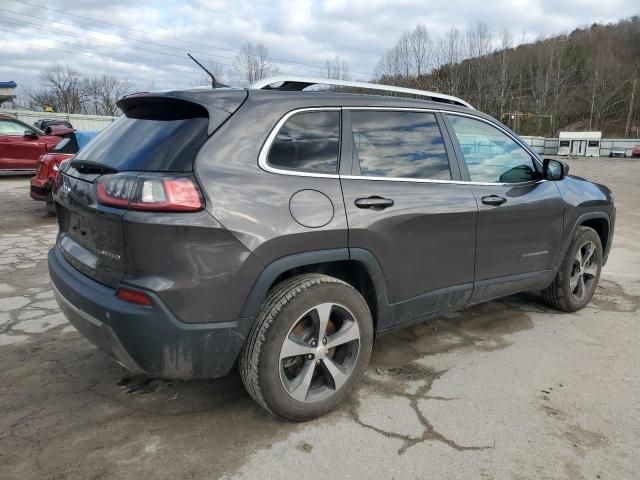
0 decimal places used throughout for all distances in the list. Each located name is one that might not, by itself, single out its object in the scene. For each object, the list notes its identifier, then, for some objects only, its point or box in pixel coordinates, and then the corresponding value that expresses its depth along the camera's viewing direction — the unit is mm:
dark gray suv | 2320
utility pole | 82188
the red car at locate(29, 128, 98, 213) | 8676
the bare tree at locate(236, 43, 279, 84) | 51938
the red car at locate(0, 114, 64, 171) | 13484
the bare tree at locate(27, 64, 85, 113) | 67812
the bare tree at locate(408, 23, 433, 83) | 60312
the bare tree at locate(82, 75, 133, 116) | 70688
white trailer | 57750
